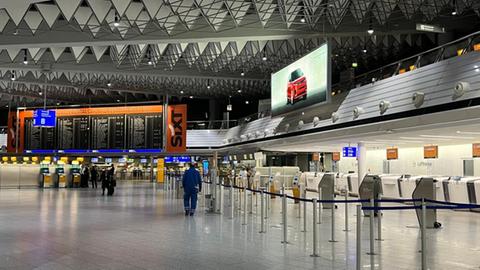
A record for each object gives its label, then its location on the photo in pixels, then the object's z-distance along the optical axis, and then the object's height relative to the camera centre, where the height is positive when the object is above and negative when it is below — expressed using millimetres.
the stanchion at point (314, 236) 8461 -1391
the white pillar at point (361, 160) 23859 -205
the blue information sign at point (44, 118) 32531 +2420
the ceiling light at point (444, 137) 19828 +777
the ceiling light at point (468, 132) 17788 +869
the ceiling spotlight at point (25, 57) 27241 +5511
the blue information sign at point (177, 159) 45853 -357
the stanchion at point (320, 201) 13833 -1589
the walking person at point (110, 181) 26130 -1420
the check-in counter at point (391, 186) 22375 -1375
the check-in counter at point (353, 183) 26734 -1491
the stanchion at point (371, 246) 8609 -1584
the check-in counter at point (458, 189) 17797 -1223
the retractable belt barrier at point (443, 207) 7940 -828
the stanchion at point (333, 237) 10203 -1691
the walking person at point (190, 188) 15234 -1011
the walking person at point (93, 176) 36422 -1555
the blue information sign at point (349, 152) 27094 +207
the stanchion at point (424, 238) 7445 -1253
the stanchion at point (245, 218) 13445 -1814
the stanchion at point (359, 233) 7328 -1184
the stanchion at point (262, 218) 11530 -1518
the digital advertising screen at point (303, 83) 22219 +3661
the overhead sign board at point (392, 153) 27970 +166
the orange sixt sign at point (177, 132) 36031 +1681
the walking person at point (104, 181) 26622 -1400
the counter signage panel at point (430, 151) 24672 +254
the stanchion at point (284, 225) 9805 -1392
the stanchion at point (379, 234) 10508 -1657
